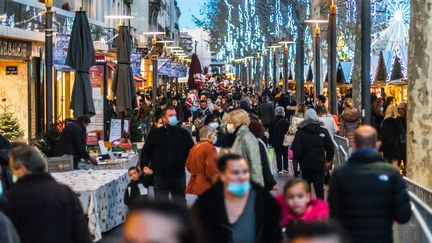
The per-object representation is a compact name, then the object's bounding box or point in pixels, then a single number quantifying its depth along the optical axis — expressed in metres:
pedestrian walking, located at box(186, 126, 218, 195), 11.84
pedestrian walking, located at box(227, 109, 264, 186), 10.80
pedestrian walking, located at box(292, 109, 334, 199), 15.05
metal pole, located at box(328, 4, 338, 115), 26.07
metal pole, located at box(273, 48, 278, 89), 63.58
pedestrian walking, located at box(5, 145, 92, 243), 7.49
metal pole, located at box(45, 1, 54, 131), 18.62
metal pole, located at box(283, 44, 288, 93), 52.05
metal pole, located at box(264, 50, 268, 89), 76.90
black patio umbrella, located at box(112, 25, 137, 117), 23.47
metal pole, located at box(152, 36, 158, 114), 40.41
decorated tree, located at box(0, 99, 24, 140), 21.55
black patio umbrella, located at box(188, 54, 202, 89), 52.27
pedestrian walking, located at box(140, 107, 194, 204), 12.66
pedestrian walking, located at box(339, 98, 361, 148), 21.05
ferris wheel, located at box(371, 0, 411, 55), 58.07
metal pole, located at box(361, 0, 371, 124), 19.09
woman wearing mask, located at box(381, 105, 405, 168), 19.17
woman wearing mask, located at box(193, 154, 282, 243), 6.77
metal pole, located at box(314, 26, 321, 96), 35.00
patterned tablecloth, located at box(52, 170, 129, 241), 12.26
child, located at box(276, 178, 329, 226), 6.95
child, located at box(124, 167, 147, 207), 13.40
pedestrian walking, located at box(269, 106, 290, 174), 22.50
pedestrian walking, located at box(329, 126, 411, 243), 7.86
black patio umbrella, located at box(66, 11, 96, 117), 18.81
